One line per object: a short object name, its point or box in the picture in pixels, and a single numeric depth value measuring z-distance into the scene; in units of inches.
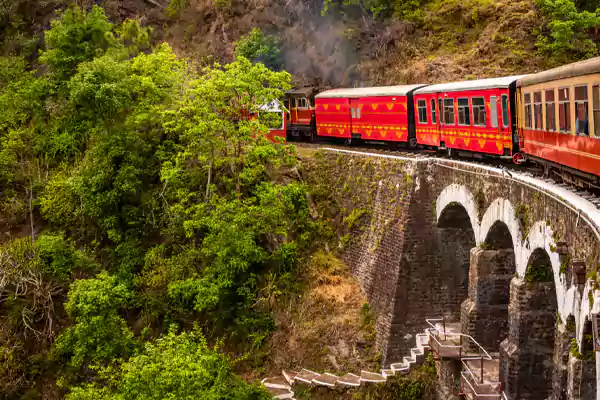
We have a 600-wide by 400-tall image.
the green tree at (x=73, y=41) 1550.2
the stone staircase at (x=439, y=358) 786.2
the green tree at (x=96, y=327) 1094.4
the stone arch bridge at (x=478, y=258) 574.2
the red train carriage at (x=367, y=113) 1242.0
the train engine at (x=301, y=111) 1595.7
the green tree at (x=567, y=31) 1494.8
